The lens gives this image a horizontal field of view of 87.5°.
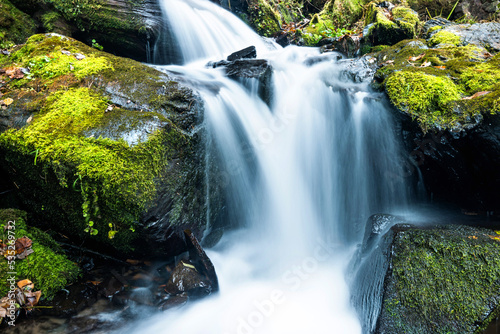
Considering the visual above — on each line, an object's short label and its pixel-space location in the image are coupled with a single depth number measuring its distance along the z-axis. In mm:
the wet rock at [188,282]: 3053
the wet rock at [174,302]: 2936
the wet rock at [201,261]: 3162
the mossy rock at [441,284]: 2117
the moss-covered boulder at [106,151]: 2764
